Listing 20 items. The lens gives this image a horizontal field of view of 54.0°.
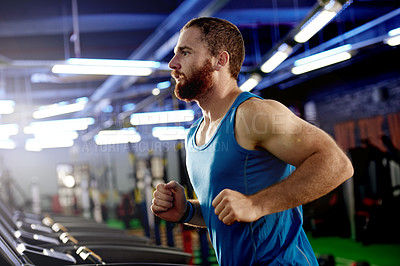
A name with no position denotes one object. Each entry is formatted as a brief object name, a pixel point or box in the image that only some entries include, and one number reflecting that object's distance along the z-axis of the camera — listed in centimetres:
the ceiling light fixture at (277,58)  379
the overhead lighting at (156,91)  601
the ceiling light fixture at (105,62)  357
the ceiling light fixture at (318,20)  265
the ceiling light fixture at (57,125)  796
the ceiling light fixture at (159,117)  695
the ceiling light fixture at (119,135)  757
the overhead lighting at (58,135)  977
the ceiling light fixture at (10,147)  1566
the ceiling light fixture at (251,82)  510
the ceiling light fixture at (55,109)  615
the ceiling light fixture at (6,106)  573
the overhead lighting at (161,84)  905
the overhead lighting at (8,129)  773
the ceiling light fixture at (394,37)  402
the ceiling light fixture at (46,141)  1081
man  94
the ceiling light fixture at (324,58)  426
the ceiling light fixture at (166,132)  930
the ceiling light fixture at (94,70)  364
